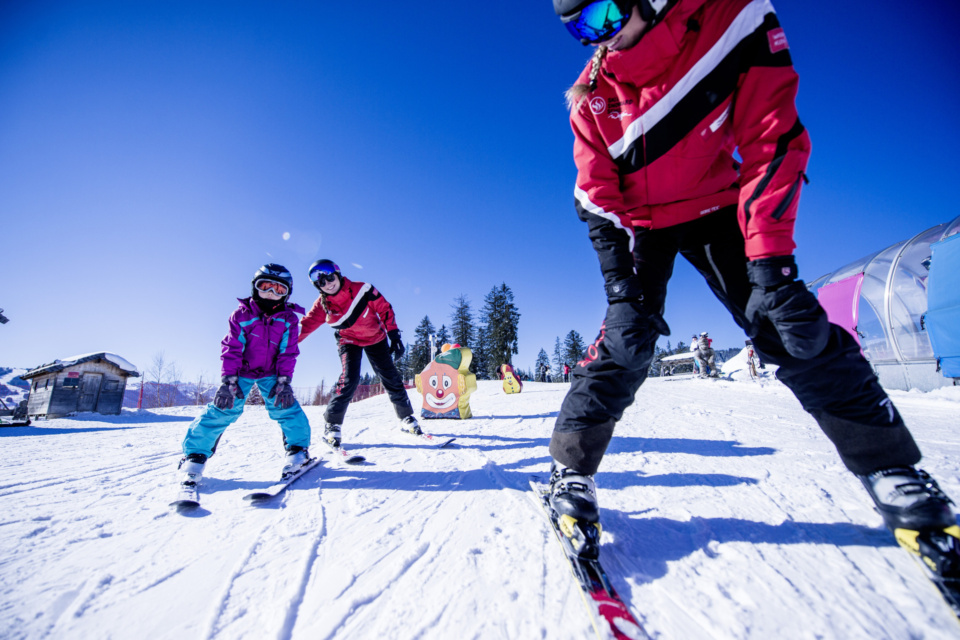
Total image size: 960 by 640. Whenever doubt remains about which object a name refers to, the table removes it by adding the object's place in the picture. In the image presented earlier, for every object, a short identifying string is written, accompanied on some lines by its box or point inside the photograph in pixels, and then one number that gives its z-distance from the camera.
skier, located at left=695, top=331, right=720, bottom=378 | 14.26
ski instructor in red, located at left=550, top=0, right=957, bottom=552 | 1.17
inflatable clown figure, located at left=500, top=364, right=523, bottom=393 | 11.63
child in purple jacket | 2.53
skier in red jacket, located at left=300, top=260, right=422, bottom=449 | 4.00
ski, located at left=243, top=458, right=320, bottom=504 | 2.00
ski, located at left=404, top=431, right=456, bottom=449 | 3.45
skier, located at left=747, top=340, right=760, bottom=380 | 13.39
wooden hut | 11.20
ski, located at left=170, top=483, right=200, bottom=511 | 1.89
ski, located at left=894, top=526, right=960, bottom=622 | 0.87
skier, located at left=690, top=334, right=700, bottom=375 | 15.07
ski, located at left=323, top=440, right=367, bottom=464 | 2.88
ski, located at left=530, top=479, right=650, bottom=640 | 0.84
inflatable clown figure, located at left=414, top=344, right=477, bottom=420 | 5.50
